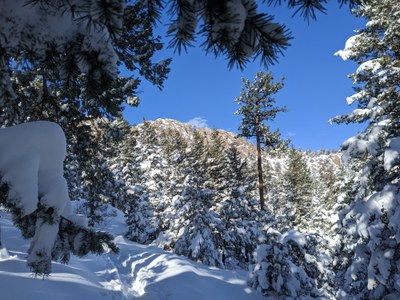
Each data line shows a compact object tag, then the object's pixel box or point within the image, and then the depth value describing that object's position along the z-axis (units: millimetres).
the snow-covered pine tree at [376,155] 8352
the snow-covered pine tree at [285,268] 10812
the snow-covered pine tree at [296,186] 34094
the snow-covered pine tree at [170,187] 25156
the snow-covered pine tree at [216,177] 24344
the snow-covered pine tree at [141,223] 30453
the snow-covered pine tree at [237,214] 22672
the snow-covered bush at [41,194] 2092
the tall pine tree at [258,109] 19891
